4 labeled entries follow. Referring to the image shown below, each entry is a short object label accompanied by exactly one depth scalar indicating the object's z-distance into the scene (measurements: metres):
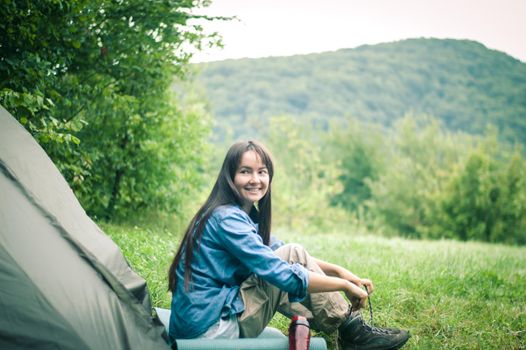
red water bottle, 2.62
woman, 2.70
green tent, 2.30
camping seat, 2.62
